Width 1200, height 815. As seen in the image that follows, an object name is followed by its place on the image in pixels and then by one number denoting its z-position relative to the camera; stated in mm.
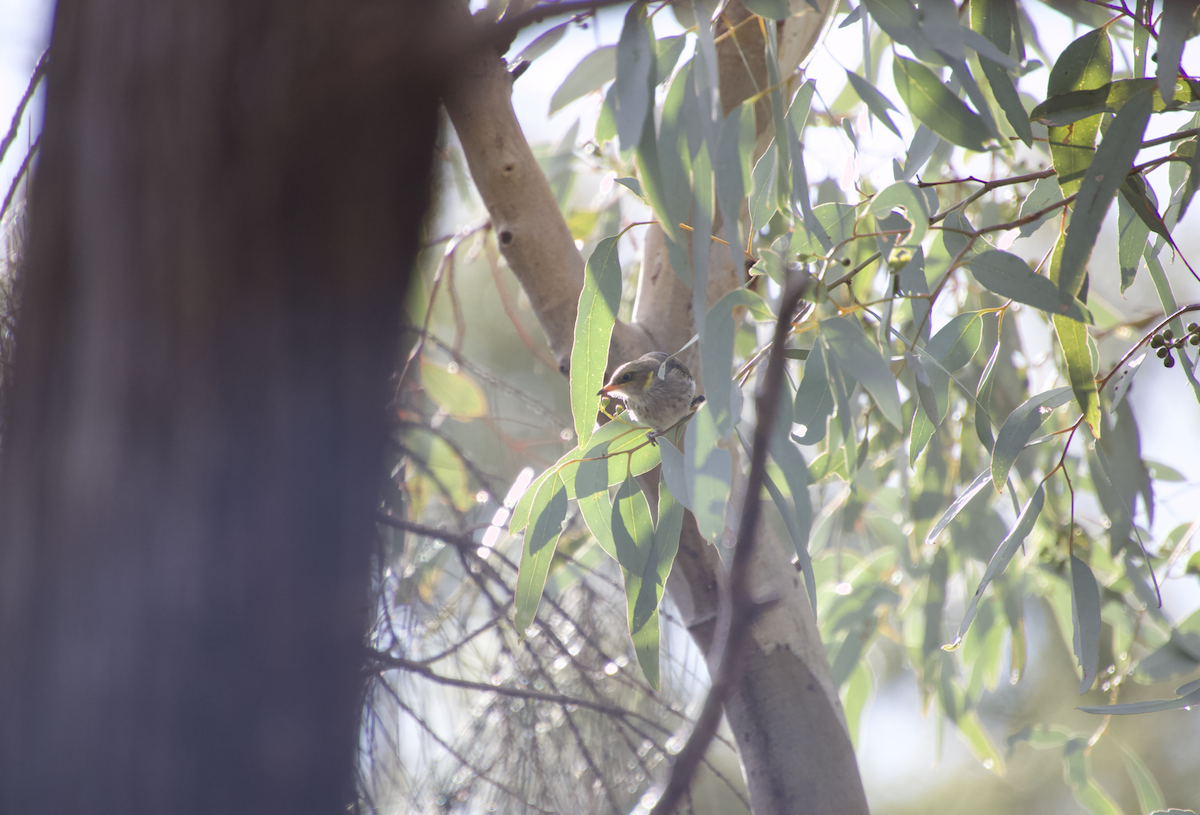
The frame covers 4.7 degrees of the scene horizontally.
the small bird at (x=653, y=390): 11741
